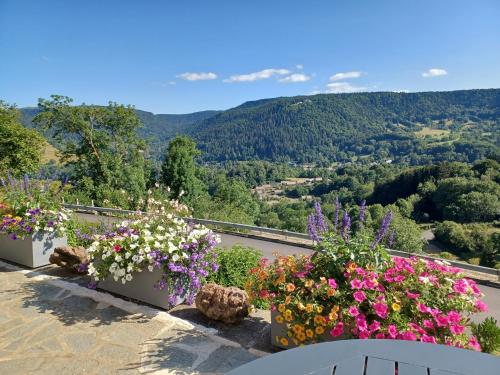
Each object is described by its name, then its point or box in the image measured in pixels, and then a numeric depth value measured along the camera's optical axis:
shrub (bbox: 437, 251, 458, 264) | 12.54
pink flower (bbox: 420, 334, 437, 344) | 2.18
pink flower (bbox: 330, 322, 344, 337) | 2.40
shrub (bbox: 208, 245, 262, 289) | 4.18
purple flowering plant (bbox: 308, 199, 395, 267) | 2.76
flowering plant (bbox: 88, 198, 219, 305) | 3.52
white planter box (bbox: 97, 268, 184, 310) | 3.62
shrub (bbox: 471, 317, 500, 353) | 2.29
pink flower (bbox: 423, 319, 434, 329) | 2.27
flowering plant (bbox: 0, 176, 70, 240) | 4.86
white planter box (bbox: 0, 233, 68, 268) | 4.86
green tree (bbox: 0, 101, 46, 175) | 18.66
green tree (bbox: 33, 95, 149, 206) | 24.92
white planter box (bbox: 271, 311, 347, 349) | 2.80
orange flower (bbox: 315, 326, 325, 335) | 2.51
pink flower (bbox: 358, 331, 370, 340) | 2.31
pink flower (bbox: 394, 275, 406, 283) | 2.52
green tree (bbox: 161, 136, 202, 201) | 28.73
